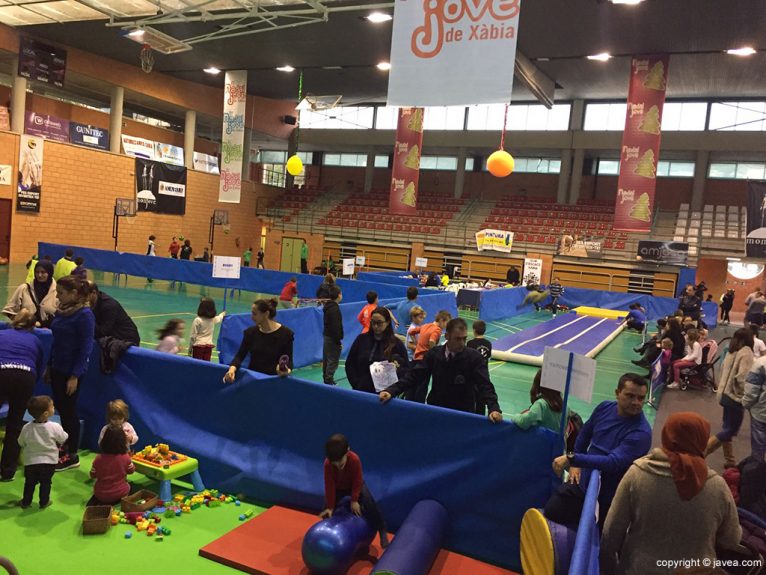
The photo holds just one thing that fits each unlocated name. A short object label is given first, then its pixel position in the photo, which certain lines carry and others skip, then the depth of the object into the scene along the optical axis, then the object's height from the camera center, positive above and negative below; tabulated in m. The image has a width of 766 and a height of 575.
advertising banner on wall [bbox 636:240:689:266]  25.48 +1.07
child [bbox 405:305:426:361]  8.21 -1.05
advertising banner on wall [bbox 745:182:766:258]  19.59 +2.34
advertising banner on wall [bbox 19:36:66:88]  20.83 +5.86
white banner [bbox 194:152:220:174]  28.75 +3.65
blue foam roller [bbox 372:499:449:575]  3.54 -1.90
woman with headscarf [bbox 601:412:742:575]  2.61 -1.04
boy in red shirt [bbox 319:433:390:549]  3.96 -1.69
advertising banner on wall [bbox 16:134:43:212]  21.12 +1.66
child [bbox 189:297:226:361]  7.12 -1.27
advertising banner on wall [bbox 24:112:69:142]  21.72 +3.60
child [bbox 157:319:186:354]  6.41 -1.19
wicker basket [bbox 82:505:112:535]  4.18 -2.15
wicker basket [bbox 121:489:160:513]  4.49 -2.16
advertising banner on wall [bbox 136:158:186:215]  25.64 +1.99
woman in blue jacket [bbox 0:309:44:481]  4.77 -1.33
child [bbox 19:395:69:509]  4.44 -1.77
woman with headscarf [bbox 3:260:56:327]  6.54 -0.89
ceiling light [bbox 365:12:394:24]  15.86 +6.53
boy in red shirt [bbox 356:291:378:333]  8.67 -0.90
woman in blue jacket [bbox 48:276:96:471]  4.95 -1.00
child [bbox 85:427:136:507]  4.54 -1.93
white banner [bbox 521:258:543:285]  26.42 -0.24
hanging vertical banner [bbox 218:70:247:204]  21.56 +3.04
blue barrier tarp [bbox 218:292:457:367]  8.51 -1.47
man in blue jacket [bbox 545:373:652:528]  3.42 -1.09
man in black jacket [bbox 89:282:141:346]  5.66 -0.92
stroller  10.70 -1.75
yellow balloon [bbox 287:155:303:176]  15.70 +2.11
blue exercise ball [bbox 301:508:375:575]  3.69 -1.93
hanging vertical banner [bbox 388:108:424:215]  18.83 +2.95
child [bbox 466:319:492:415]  6.65 -0.96
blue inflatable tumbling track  11.99 -1.79
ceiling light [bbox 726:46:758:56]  17.28 +7.02
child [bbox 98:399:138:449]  4.63 -1.52
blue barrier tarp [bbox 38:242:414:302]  19.61 -1.28
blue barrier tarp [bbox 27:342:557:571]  4.13 -1.59
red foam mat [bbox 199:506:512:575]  3.92 -2.19
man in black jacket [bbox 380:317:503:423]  4.56 -0.95
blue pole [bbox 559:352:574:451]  3.91 -0.94
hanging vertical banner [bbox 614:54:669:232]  16.11 +3.40
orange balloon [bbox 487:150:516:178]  11.06 +1.90
